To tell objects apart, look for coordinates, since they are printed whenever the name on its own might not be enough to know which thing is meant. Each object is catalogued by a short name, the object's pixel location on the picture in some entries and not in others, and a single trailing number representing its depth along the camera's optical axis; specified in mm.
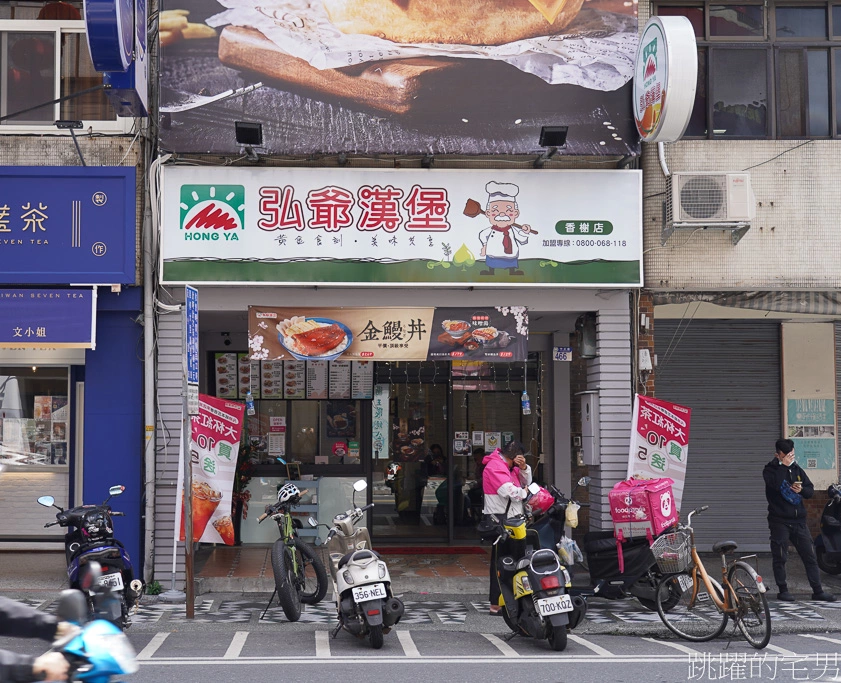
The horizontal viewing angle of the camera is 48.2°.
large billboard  11586
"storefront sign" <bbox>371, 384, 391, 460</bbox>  14734
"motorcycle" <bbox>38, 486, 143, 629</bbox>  9117
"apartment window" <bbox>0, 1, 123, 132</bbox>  11898
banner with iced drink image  11469
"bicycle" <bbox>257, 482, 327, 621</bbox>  9773
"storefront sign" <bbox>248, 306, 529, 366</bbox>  11766
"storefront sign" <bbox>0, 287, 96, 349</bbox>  11086
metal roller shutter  14352
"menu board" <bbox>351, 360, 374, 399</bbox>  14680
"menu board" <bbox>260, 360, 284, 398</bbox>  14672
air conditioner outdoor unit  11789
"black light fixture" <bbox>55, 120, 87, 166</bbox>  11453
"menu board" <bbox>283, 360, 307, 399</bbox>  14664
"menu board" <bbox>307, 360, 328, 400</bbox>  14672
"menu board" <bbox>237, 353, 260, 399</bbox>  14711
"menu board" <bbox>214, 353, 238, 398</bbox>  14773
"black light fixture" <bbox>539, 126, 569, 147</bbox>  11406
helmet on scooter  9984
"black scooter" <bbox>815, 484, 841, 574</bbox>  12156
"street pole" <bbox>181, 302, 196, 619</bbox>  10102
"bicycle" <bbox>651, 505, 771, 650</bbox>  8555
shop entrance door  14727
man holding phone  11211
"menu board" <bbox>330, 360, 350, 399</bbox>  14672
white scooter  8617
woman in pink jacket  9945
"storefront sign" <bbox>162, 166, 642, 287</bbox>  11570
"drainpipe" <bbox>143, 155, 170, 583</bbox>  11430
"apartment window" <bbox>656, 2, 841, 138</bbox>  12539
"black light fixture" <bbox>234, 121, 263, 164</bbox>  11094
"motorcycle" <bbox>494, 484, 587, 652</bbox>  8438
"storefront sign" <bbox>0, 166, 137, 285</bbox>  11297
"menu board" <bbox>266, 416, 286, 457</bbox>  14703
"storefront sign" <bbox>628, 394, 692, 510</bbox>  11789
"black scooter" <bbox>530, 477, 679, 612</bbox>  10227
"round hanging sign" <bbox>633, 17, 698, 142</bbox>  10703
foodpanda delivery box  10344
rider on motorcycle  4379
